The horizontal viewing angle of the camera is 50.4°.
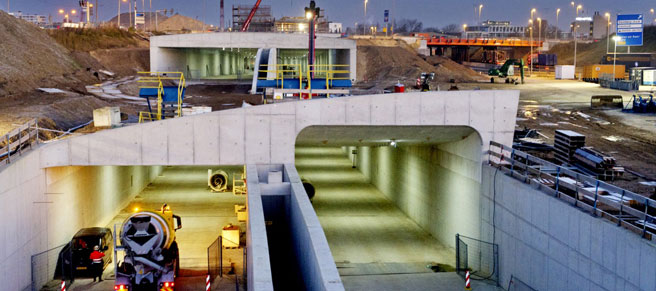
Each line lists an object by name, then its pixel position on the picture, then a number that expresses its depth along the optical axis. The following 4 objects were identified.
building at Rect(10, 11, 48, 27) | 190.26
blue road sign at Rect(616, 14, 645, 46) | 73.54
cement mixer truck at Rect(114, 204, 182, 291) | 19.88
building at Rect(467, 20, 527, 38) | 186.50
